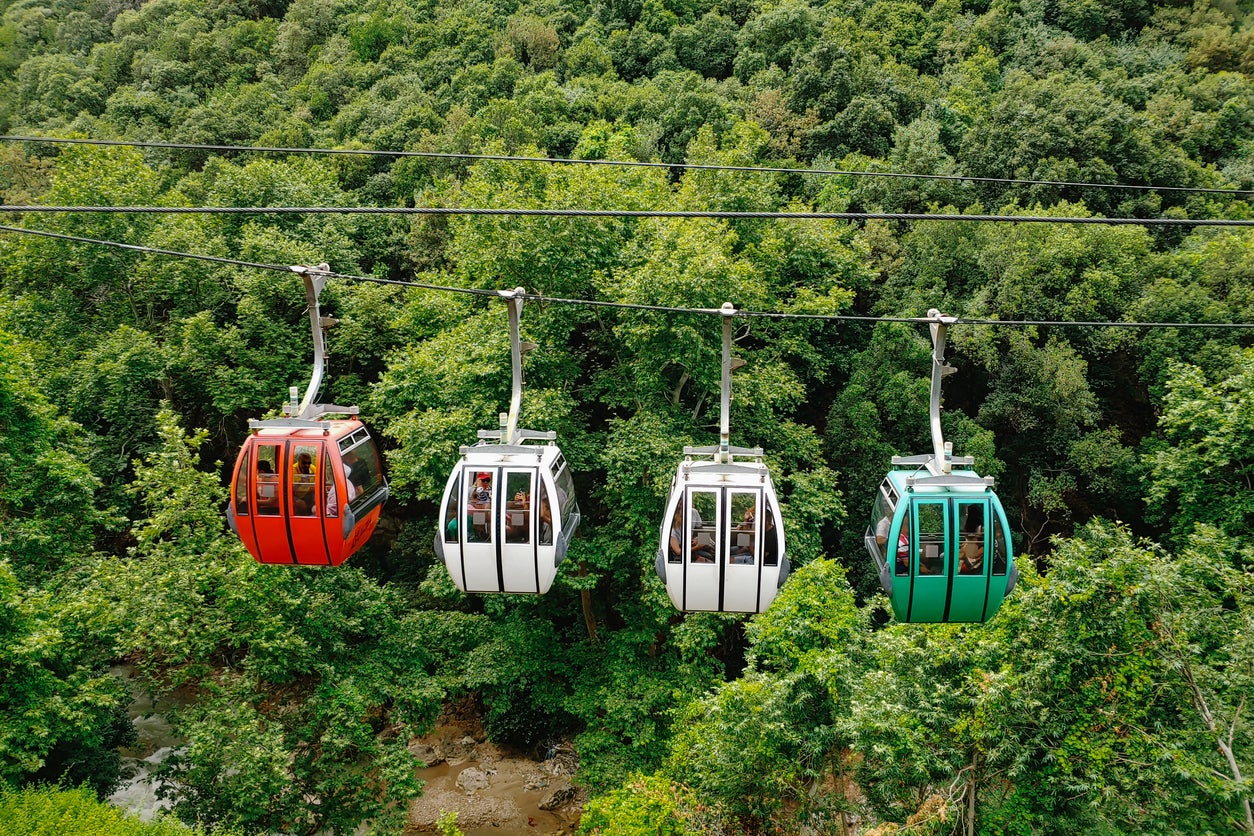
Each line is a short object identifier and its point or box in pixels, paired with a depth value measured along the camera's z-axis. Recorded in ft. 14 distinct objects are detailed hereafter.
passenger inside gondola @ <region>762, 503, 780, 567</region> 28.78
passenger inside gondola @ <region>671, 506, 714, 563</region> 29.07
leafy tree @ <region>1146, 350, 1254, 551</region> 53.36
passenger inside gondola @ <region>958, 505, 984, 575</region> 27.43
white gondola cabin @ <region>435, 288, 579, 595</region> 30.07
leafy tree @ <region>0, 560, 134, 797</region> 42.22
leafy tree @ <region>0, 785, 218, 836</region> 37.86
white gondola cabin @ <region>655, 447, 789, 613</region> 28.53
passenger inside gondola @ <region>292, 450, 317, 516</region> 31.45
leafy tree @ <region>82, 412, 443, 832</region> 46.11
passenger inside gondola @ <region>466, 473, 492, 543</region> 30.48
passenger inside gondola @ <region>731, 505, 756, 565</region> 28.94
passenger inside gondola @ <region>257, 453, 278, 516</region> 31.30
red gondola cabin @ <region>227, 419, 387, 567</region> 30.66
